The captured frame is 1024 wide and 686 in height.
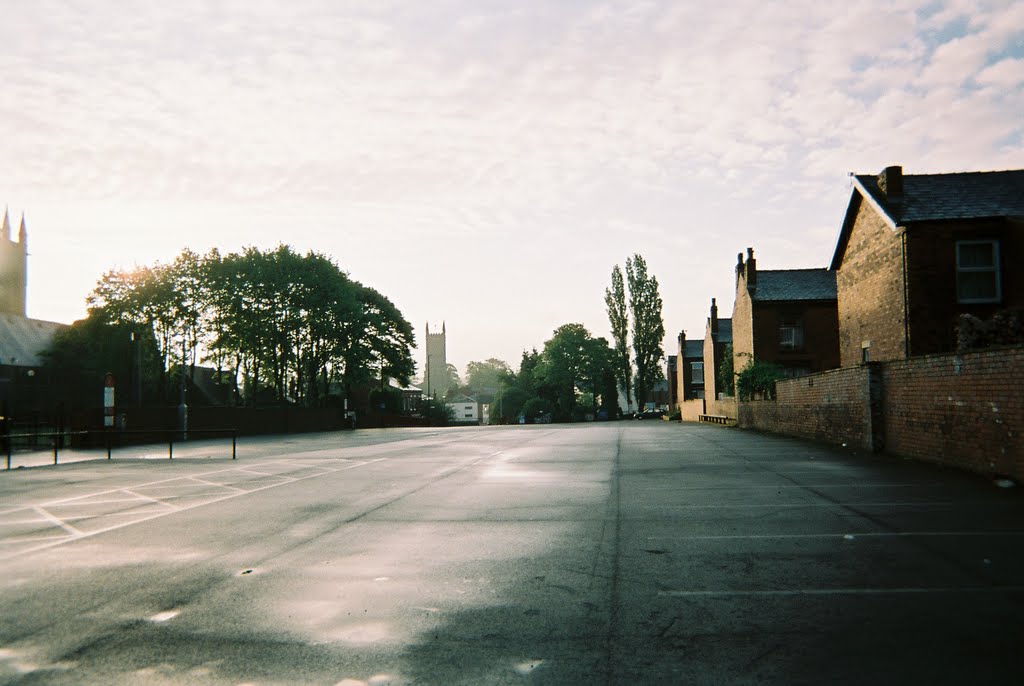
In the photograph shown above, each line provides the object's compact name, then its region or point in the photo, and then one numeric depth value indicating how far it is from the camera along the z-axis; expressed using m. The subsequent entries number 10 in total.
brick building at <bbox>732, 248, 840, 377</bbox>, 43.44
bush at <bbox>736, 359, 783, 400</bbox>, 31.95
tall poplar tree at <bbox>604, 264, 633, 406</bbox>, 81.06
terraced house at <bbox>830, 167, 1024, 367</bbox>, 21.70
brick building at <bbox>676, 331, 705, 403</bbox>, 79.69
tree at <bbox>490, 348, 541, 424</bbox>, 102.19
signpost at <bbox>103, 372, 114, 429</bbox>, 26.82
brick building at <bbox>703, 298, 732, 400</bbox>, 60.28
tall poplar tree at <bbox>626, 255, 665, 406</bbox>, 78.92
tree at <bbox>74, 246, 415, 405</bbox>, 55.75
